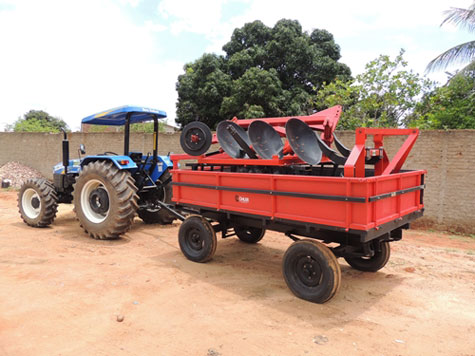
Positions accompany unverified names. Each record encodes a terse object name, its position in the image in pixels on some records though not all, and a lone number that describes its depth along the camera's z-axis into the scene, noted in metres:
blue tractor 5.50
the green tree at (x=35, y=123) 20.55
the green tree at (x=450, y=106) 10.13
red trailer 3.32
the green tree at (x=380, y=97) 10.34
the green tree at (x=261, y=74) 15.11
